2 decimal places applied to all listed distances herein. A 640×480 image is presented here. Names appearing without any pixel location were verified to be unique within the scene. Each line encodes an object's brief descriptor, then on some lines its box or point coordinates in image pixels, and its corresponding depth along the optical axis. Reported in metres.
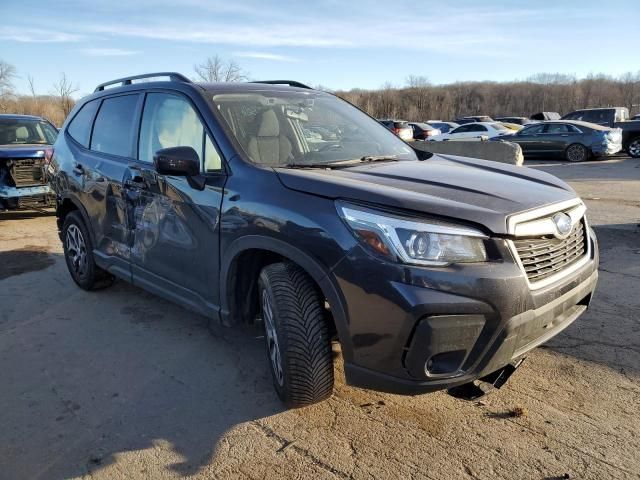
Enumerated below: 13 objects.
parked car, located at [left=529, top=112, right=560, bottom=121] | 35.12
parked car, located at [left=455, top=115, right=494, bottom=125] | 34.03
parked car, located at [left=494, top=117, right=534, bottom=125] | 33.54
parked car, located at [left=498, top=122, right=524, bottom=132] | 25.46
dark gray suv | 2.26
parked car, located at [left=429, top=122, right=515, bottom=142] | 22.88
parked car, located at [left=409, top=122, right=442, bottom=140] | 27.55
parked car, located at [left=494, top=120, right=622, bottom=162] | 17.05
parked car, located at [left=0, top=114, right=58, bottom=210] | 8.39
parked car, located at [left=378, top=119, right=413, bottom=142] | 24.83
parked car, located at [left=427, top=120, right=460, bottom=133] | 32.30
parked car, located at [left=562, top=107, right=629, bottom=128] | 21.83
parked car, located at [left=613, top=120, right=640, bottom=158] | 17.92
